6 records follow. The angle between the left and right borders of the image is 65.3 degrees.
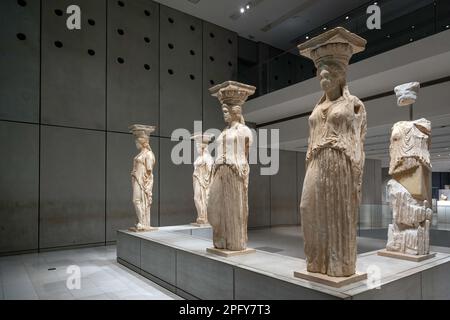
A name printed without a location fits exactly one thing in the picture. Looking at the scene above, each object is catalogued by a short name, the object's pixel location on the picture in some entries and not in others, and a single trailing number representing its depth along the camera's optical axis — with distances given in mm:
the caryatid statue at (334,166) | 3145
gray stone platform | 3061
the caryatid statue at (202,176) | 8476
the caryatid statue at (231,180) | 4562
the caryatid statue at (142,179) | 7266
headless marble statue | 4547
